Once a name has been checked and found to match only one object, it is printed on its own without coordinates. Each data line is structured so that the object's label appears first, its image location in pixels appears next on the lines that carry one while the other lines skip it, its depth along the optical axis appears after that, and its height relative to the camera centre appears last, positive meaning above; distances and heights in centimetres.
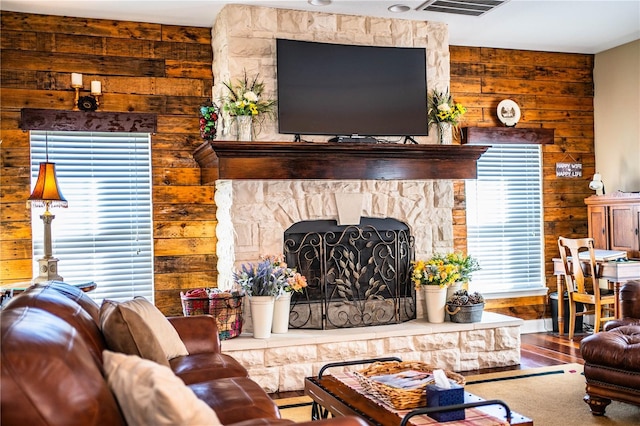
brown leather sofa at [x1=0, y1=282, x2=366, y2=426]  163 -42
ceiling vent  517 +170
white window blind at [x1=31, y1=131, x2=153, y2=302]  531 +8
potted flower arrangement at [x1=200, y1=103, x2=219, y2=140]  517 +79
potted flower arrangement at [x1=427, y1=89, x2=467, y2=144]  564 +88
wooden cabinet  623 -10
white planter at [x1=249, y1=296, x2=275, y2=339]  479 -71
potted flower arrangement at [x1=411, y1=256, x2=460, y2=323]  532 -55
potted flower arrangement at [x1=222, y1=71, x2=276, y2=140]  496 +90
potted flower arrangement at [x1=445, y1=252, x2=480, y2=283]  545 -42
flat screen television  525 +107
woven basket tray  280 -78
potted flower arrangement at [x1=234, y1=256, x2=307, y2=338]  479 -51
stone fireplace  484 +19
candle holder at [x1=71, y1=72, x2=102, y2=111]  526 +103
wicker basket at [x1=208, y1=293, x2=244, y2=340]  473 -68
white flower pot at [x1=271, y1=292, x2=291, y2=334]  494 -73
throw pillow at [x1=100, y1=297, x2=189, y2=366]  253 -44
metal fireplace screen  529 -46
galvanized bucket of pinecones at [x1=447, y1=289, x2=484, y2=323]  528 -76
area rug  388 -124
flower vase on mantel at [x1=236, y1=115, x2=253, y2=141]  498 +71
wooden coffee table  269 -87
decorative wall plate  672 +106
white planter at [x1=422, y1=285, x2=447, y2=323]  532 -71
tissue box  274 -77
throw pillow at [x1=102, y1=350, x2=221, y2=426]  166 -47
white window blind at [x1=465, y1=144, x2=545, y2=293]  673 -6
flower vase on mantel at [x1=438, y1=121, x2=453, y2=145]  567 +72
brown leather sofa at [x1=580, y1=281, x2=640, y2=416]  372 -92
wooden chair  604 -68
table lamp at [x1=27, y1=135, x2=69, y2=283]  461 +15
